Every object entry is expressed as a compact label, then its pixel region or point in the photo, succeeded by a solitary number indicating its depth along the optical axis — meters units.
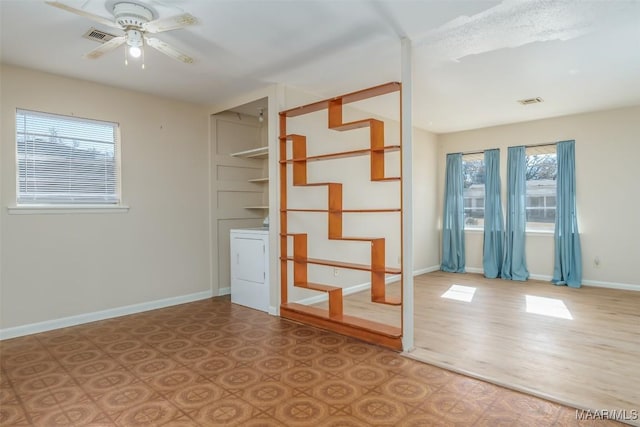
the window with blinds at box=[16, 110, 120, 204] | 3.68
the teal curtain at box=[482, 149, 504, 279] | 6.38
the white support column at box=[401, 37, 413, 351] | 3.10
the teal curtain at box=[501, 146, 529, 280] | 6.15
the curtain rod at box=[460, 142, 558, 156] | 5.96
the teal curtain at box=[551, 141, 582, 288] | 5.66
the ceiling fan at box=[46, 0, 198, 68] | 2.44
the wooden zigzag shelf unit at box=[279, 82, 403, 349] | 3.34
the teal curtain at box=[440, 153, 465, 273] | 6.84
